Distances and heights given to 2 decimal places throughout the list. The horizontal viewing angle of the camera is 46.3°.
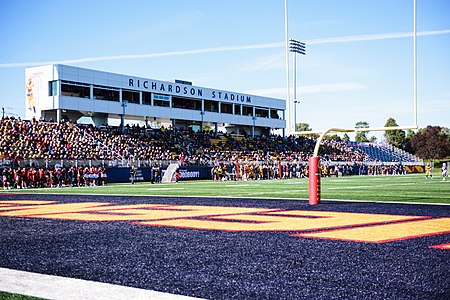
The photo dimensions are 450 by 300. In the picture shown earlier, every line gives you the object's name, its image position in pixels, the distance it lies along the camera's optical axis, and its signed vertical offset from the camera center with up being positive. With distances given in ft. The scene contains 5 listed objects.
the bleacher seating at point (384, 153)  224.12 +1.73
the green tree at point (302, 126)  389.50 +25.64
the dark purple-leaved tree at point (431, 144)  296.92 +7.32
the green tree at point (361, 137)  366.63 +13.93
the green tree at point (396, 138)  343.87 +12.58
